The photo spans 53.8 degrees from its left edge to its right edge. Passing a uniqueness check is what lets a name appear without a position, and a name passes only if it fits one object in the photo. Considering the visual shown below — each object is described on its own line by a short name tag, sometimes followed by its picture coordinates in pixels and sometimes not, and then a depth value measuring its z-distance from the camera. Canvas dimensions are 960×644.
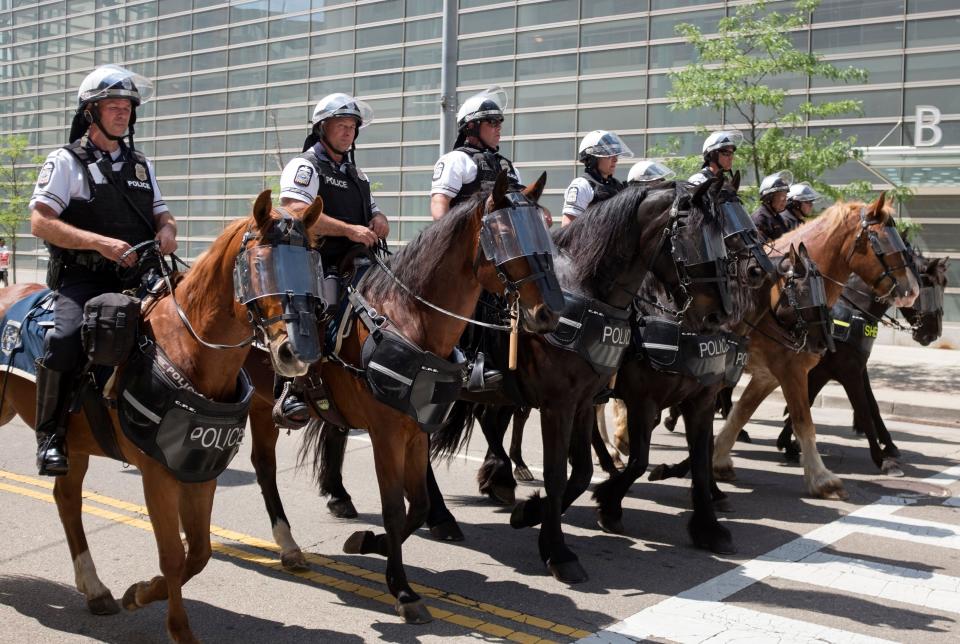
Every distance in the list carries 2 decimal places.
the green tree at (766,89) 14.15
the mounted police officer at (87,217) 4.71
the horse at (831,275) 8.28
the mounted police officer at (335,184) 5.84
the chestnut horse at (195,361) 4.37
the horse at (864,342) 9.02
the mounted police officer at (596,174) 7.87
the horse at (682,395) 6.64
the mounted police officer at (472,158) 6.57
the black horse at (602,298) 6.07
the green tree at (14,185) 29.98
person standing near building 29.62
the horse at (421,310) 5.05
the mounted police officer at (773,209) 9.85
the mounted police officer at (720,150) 8.68
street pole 12.84
